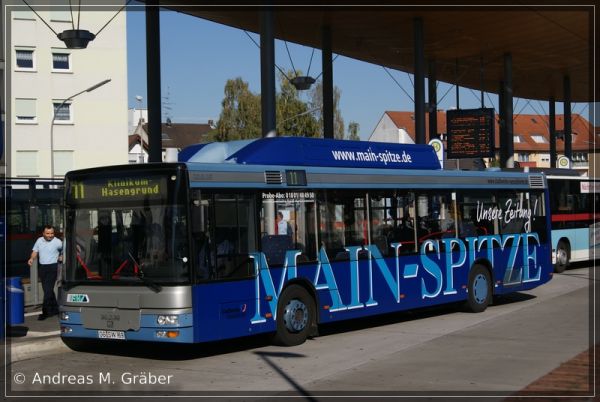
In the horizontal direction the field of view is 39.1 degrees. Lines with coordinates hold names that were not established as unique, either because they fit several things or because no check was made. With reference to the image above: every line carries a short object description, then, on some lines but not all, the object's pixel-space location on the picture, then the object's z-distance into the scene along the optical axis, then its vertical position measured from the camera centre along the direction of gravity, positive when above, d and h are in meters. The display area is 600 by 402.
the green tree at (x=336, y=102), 77.25 +10.88
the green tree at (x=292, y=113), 63.88 +8.14
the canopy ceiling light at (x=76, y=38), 18.05 +4.05
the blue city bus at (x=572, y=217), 26.14 -0.11
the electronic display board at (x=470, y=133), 33.25 +3.35
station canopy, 25.45 +6.39
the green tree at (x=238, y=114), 68.25 +8.79
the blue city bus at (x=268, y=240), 10.88 -0.29
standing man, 14.71 -0.67
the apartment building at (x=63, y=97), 51.88 +8.13
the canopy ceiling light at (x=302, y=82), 23.70 +3.90
